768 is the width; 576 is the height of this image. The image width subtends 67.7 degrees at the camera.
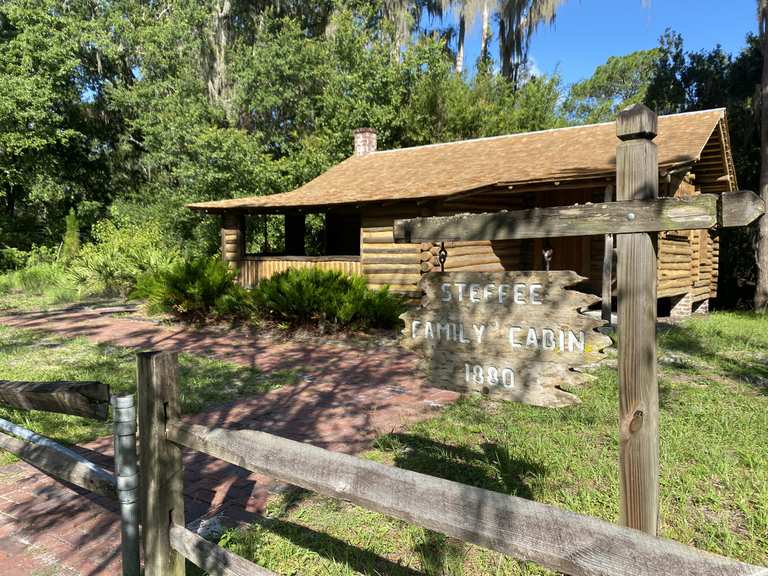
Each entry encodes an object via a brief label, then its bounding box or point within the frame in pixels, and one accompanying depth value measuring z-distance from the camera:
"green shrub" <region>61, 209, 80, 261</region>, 21.84
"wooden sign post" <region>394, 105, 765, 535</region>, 1.97
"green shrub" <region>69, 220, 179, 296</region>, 16.31
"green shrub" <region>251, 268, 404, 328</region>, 10.24
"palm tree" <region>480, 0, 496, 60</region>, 29.17
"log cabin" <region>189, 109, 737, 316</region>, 12.23
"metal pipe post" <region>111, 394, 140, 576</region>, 2.44
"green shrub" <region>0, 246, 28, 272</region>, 22.72
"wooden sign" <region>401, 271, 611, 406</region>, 2.33
